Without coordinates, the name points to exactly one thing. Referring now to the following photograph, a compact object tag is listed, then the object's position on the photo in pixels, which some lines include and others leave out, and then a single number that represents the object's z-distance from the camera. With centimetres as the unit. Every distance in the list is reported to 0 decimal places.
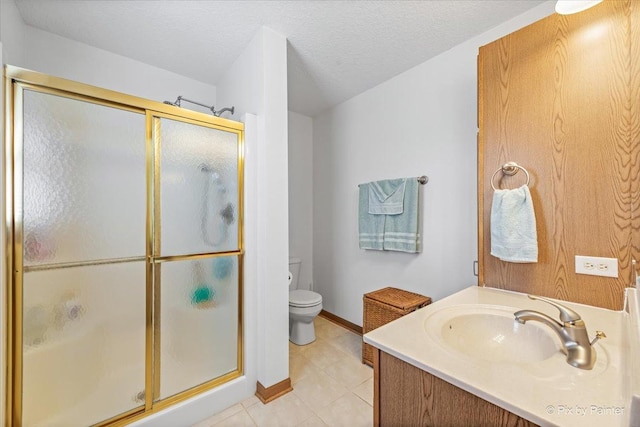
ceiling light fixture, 102
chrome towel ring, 131
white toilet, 231
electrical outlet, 108
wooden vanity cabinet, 62
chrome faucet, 72
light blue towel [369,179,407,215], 220
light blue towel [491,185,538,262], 125
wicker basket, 189
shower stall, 112
